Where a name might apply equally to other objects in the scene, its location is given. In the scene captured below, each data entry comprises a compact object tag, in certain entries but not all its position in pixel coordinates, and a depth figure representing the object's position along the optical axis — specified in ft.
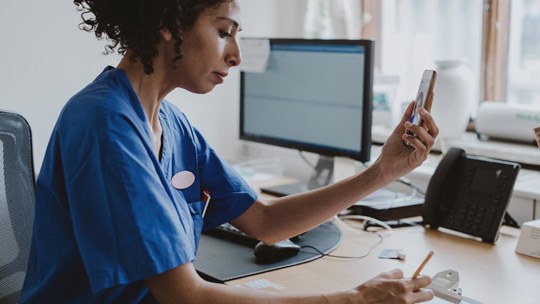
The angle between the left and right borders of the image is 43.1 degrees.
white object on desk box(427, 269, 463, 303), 3.96
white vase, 6.78
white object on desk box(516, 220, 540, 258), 4.83
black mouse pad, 4.54
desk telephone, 5.17
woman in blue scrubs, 3.19
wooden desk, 4.28
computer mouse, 4.75
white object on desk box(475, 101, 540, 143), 6.55
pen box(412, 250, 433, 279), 3.62
